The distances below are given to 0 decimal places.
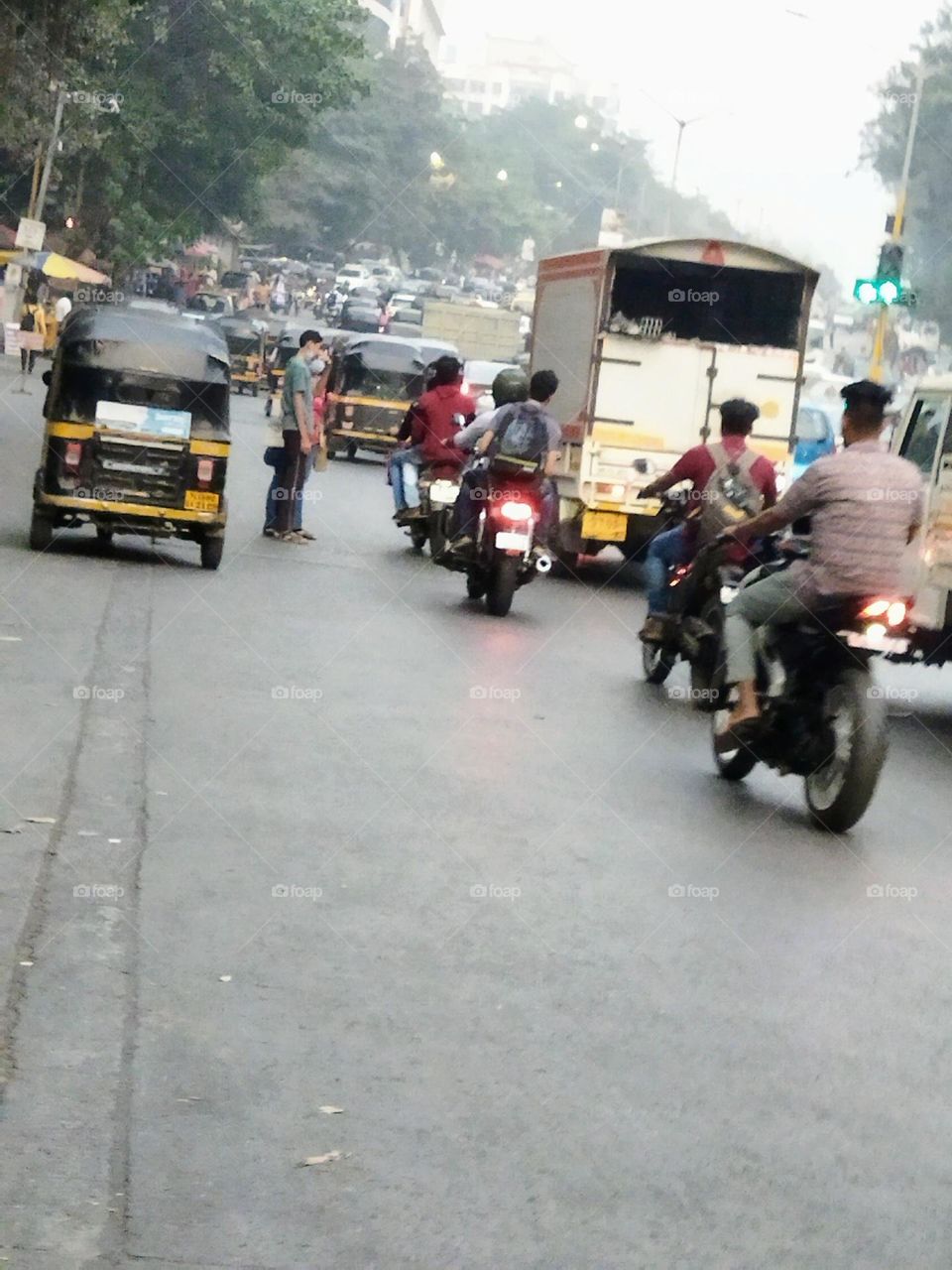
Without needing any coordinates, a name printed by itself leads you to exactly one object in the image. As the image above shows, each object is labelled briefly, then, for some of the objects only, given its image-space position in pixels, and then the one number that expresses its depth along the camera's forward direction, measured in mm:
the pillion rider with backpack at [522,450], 16359
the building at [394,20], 161000
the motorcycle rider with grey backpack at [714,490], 12656
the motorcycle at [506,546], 16172
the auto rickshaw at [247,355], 52125
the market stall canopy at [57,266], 51625
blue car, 31219
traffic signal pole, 33500
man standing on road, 19578
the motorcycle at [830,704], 9258
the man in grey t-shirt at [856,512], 9656
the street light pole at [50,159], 45694
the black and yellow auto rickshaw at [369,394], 34125
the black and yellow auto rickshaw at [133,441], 16859
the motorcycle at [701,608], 12055
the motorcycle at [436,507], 18469
